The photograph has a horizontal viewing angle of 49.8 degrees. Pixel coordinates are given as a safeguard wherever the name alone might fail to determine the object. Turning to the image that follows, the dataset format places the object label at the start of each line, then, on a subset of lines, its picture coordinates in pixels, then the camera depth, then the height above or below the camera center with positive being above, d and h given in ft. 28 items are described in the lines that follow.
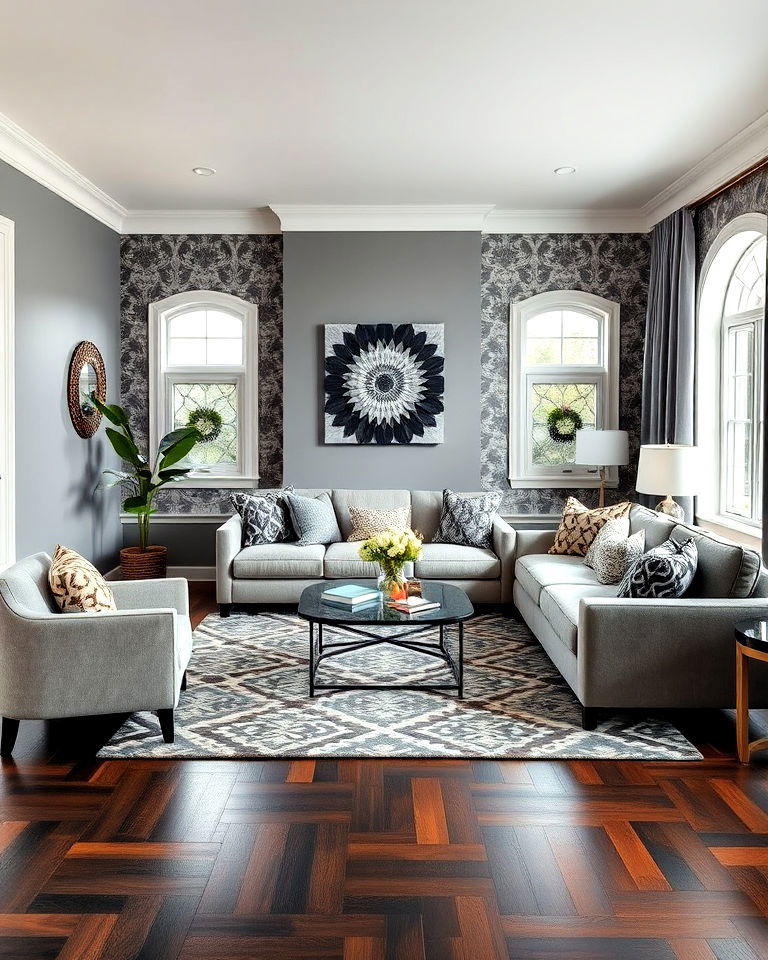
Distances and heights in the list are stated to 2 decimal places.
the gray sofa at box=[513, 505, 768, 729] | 11.53 -2.63
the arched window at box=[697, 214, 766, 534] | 17.02 +1.99
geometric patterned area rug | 11.08 -3.75
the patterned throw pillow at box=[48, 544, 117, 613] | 11.31 -1.73
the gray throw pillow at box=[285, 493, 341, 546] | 19.38 -1.34
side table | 10.62 -2.98
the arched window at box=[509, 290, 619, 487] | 22.02 +2.11
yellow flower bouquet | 13.76 -1.52
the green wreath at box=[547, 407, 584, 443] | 22.16 +1.09
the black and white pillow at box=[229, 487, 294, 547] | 19.20 -1.30
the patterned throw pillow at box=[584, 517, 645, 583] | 15.06 -1.62
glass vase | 13.83 -2.03
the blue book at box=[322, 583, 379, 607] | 13.44 -2.17
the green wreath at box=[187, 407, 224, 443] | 22.43 +1.14
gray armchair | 10.57 -2.56
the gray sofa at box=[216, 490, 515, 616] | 18.35 -2.34
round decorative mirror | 18.71 +1.83
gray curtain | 18.58 +2.95
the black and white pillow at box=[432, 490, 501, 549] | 19.53 -1.36
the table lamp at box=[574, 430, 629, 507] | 20.13 +0.38
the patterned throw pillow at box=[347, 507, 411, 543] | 19.65 -1.38
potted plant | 20.03 -0.35
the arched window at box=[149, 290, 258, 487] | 22.21 +2.33
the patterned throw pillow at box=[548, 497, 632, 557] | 17.58 -1.37
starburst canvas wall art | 21.40 +2.11
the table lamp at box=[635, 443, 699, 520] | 15.66 -0.12
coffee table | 12.82 -2.41
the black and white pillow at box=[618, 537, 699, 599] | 12.06 -1.63
